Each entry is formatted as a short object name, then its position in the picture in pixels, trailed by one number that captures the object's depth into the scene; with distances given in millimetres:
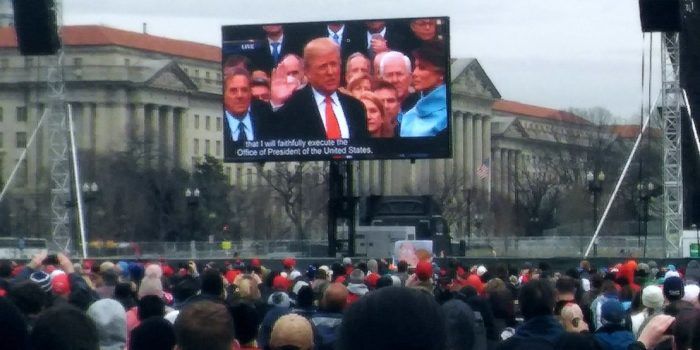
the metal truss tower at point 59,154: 48875
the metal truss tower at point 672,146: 46312
